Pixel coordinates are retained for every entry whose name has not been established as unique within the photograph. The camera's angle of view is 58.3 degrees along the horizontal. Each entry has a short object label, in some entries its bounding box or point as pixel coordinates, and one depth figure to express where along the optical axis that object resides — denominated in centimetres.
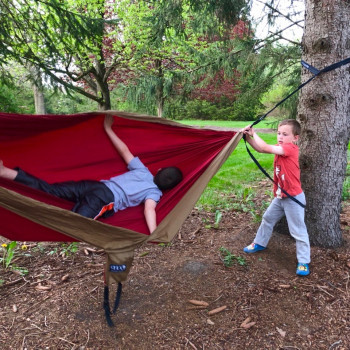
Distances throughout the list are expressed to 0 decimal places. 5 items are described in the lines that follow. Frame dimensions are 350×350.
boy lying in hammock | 225
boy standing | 231
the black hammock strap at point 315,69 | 221
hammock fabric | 173
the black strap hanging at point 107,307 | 191
